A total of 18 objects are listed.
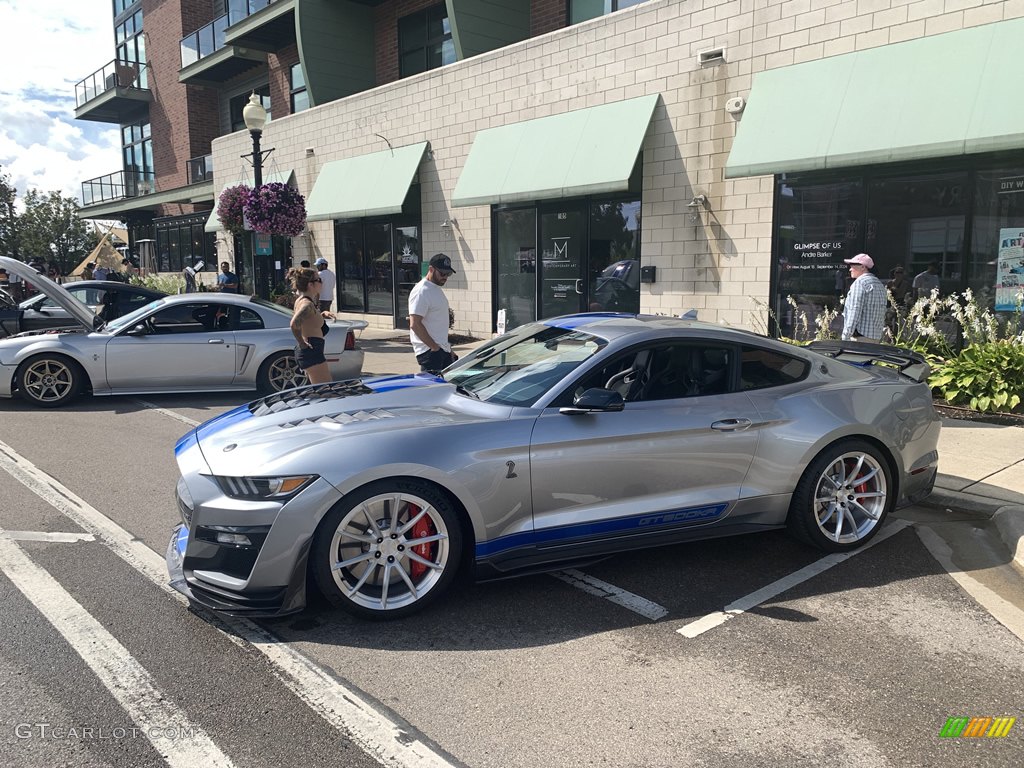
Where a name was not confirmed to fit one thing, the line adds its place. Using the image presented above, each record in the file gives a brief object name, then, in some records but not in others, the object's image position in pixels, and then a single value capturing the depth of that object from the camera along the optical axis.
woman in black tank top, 7.08
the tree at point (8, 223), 46.44
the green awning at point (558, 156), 11.98
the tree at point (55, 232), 46.69
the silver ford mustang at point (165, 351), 8.98
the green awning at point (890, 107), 8.41
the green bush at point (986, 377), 8.04
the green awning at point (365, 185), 16.38
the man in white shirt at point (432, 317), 6.94
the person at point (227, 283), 16.86
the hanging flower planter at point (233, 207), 16.33
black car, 13.09
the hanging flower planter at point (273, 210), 15.80
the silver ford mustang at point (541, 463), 3.48
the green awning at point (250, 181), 20.75
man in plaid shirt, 7.80
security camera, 11.02
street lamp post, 14.82
